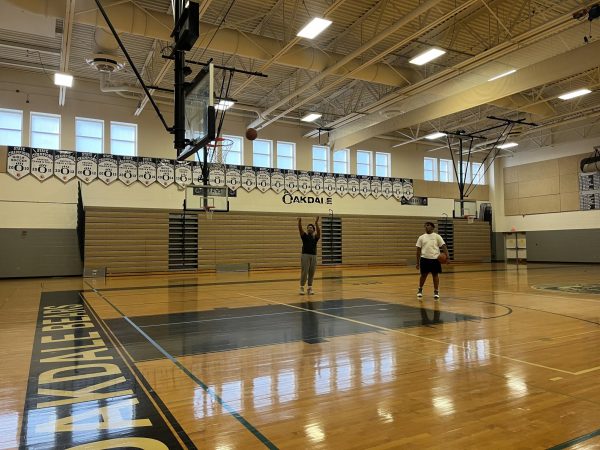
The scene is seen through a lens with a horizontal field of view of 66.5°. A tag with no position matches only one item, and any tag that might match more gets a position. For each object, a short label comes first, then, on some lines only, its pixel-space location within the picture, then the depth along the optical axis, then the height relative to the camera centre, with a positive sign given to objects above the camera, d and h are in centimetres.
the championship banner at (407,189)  2450 +307
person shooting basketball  1031 -8
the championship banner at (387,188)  2384 +305
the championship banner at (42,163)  1677 +326
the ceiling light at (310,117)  1860 +538
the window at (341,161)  2291 +434
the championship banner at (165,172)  1889 +320
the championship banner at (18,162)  1644 +324
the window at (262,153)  2102 +442
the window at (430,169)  2569 +432
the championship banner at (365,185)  2322 +312
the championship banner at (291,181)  2143 +313
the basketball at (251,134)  1612 +404
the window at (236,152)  2041 +433
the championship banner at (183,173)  1925 +321
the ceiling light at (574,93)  1548 +516
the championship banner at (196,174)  1951 +322
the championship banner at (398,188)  2420 +307
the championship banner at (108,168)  1778 +320
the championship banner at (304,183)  2177 +308
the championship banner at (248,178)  2041 +313
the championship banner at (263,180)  2072 +311
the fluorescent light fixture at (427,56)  1265 +535
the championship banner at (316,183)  2202 +310
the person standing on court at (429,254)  951 -18
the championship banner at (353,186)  2291 +304
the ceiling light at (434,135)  2038 +497
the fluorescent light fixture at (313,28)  1084 +533
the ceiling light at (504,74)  1337 +503
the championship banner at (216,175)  1962 +319
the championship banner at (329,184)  2230 +308
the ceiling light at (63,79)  1383 +526
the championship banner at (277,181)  2108 +310
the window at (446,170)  2620 +431
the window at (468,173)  2688 +424
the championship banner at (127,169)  1814 +322
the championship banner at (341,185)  2256 +306
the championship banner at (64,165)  1709 +322
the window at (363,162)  2362 +438
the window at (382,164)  2414 +435
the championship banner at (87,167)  1741 +321
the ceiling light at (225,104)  1514 +501
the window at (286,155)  2169 +444
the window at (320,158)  2255 +440
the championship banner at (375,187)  2353 +305
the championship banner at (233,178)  2003 +311
